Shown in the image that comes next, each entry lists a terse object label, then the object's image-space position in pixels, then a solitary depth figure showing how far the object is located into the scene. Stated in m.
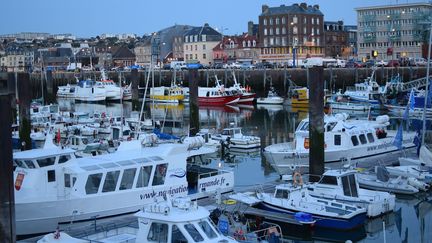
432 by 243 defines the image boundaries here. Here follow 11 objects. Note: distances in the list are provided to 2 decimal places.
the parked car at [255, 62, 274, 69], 84.06
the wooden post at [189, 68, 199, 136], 40.21
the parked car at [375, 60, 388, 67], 74.89
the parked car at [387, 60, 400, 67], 74.44
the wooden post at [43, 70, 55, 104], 74.49
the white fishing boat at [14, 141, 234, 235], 18.66
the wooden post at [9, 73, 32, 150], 31.05
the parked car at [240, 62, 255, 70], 82.38
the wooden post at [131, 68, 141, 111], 59.84
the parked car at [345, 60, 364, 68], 77.00
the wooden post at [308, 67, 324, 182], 23.66
